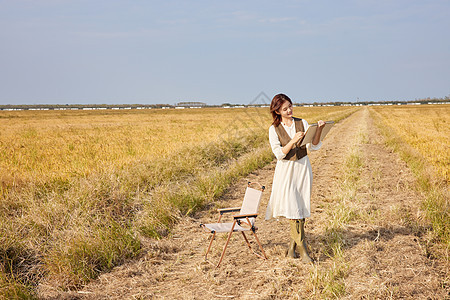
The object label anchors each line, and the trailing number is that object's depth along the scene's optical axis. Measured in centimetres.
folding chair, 461
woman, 438
